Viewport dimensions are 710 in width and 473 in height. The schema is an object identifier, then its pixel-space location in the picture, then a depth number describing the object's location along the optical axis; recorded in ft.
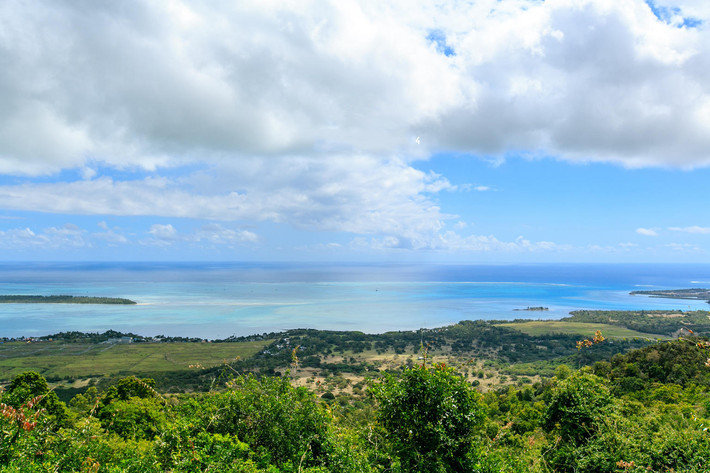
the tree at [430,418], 26.48
